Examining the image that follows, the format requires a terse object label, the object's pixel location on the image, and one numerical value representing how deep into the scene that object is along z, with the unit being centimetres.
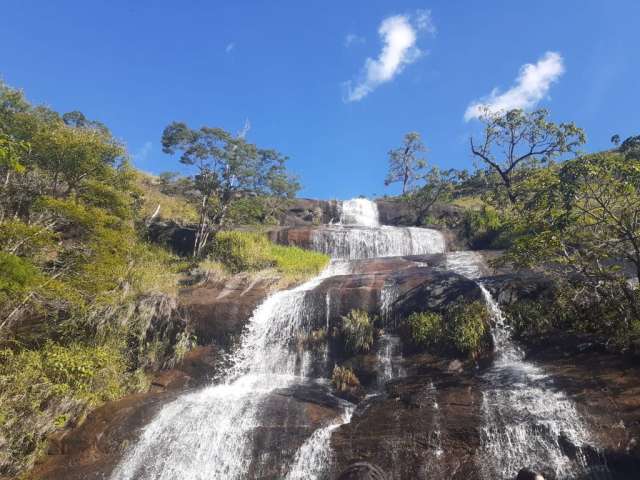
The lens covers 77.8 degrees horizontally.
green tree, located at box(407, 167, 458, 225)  3183
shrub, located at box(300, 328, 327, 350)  1430
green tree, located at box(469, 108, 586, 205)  2655
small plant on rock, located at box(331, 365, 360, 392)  1212
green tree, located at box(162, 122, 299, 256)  2419
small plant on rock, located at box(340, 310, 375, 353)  1366
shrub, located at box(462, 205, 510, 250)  2670
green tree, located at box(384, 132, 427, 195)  4544
